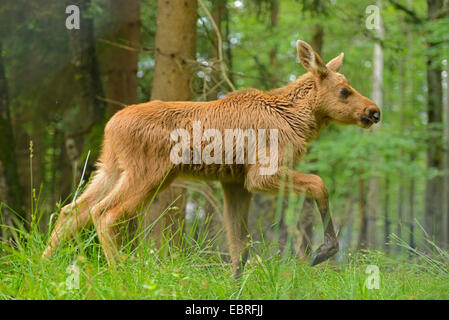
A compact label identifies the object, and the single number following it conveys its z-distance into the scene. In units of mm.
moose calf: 5195
